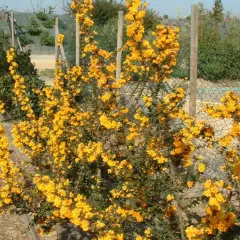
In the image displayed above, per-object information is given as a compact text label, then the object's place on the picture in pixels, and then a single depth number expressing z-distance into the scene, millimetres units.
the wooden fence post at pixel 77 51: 8194
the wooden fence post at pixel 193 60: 4730
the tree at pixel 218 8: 26812
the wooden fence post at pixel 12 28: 13256
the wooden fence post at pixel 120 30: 6328
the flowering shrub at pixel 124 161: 2699
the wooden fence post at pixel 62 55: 8836
